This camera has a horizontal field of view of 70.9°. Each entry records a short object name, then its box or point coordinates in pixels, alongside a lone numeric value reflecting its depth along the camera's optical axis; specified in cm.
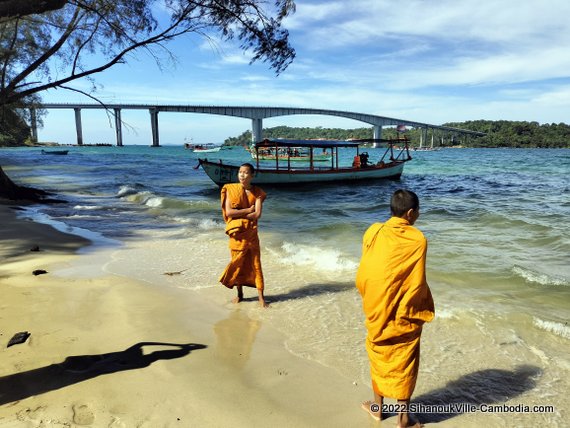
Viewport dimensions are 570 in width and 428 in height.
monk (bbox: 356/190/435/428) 246
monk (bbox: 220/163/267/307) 465
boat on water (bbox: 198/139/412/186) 2195
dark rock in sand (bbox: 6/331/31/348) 350
